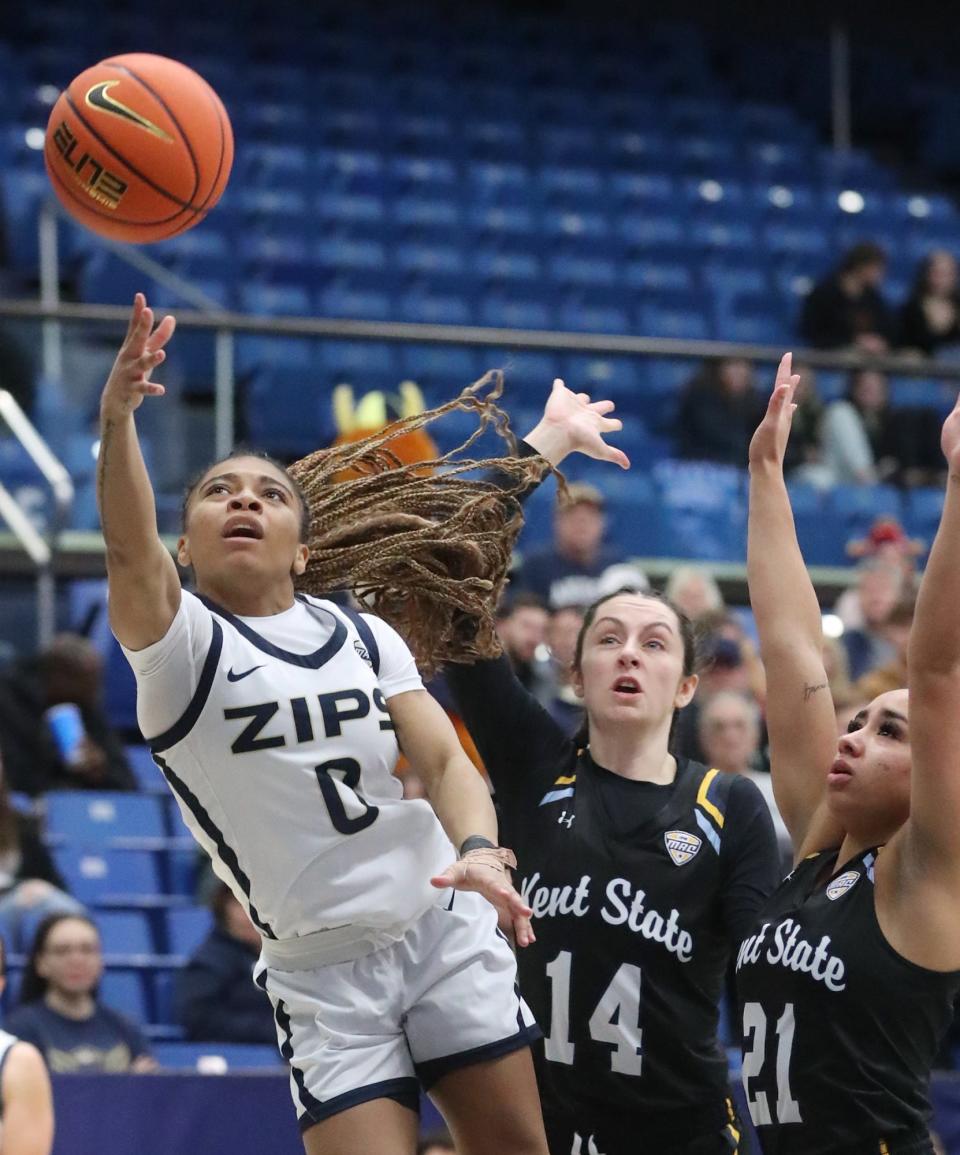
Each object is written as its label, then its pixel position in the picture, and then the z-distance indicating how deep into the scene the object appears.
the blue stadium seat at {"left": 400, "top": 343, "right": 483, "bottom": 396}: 13.69
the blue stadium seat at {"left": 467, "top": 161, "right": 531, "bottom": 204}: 21.75
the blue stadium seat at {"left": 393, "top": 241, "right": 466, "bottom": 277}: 20.18
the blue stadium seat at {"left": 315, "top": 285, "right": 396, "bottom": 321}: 19.26
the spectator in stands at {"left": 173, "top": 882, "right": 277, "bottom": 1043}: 10.77
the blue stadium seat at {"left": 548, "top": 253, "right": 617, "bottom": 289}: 20.72
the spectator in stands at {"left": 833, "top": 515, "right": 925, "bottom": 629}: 13.84
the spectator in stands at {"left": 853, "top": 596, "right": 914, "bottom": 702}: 11.42
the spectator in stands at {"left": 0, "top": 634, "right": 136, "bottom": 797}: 12.41
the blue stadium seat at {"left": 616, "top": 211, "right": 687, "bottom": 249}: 21.71
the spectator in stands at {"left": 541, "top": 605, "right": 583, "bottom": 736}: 11.44
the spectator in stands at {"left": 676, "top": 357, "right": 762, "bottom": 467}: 13.98
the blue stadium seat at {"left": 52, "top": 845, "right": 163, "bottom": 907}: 12.07
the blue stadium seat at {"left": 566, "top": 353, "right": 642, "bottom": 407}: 14.33
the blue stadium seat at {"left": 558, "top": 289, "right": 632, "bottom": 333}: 20.24
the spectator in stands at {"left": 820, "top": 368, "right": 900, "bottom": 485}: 14.82
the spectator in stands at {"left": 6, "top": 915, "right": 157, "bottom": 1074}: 9.99
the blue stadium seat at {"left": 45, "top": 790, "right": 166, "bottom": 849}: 12.32
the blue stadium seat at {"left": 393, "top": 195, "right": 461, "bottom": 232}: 20.79
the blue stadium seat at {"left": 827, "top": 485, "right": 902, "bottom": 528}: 14.89
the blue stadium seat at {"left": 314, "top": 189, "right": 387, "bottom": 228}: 20.51
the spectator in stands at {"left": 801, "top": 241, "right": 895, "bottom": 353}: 19.22
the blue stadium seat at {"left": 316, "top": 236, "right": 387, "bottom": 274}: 19.87
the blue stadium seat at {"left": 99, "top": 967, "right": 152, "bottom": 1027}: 11.16
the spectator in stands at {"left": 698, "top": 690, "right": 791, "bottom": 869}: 11.33
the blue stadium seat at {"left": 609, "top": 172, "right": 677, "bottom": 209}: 22.49
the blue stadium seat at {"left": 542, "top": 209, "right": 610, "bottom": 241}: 21.56
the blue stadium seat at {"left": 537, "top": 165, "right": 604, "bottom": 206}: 22.20
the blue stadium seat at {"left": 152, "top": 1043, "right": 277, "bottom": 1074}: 10.51
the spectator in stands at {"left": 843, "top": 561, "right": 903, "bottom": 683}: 13.34
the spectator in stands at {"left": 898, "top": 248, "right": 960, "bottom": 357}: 19.57
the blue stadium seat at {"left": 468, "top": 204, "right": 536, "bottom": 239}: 21.16
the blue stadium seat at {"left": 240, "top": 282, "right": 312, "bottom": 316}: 18.76
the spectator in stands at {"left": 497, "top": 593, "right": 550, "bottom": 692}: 12.09
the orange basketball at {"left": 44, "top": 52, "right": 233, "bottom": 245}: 7.01
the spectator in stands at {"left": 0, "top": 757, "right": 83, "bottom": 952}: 10.80
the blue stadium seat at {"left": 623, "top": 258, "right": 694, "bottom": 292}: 21.01
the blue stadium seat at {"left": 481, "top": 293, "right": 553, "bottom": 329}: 19.90
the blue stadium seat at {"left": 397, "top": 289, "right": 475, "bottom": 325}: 19.43
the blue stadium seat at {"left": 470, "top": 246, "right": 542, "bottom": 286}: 20.43
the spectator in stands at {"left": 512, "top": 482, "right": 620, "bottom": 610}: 13.02
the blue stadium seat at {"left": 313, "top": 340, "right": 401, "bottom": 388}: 13.81
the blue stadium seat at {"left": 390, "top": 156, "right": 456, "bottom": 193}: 21.45
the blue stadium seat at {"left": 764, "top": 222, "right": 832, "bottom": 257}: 22.20
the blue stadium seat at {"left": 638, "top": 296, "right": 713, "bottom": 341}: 20.39
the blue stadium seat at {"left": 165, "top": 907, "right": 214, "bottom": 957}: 11.75
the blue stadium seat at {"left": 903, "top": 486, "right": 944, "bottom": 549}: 15.17
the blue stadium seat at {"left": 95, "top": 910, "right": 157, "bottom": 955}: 11.65
